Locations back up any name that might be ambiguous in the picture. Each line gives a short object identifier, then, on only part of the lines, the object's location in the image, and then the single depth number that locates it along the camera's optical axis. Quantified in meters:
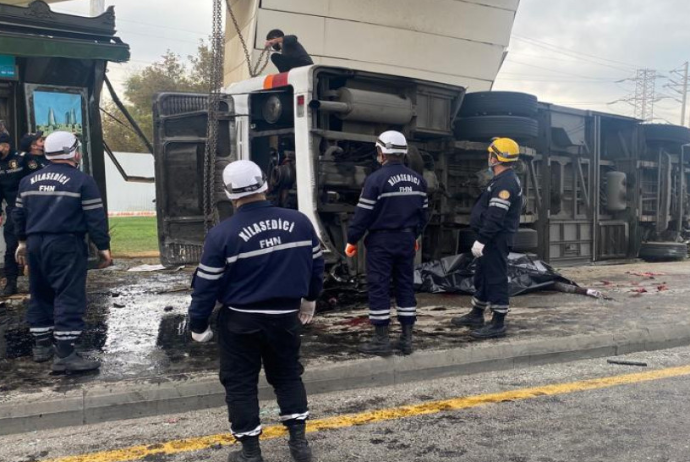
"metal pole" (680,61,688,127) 59.50
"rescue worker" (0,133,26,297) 7.01
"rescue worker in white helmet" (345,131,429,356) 5.02
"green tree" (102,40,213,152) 33.62
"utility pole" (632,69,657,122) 66.06
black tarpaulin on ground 7.74
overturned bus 6.50
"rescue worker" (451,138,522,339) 5.52
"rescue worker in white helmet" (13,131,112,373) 4.48
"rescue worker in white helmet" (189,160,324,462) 3.21
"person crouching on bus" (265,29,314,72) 7.28
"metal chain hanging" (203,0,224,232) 6.16
